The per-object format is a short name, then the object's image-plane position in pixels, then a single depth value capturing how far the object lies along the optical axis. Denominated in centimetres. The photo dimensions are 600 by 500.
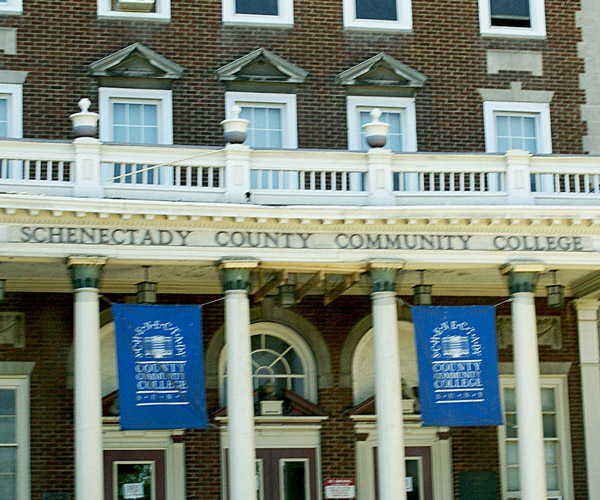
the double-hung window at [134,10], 2678
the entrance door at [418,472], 2706
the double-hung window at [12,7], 2642
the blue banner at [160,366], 2259
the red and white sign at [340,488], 2656
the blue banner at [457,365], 2367
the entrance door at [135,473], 2589
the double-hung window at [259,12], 2734
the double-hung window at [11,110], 2594
